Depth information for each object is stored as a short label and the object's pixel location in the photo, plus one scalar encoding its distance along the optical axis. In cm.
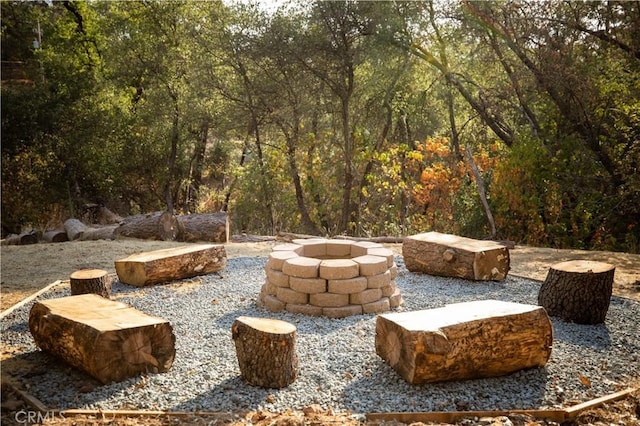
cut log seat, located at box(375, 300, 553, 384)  375
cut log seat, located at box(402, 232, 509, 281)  683
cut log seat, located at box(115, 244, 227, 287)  670
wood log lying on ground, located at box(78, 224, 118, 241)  1073
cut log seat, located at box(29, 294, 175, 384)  378
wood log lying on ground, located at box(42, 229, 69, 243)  1107
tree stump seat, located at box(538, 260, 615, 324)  517
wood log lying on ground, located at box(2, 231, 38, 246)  1064
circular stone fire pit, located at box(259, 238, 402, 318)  556
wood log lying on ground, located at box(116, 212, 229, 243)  1038
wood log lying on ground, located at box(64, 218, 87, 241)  1093
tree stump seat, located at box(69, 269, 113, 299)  561
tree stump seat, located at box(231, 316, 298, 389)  373
